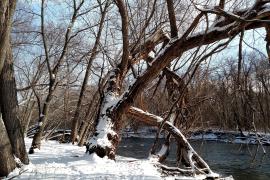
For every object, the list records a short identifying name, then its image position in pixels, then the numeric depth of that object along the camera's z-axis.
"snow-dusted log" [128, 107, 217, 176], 8.34
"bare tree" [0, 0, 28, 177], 6.09
